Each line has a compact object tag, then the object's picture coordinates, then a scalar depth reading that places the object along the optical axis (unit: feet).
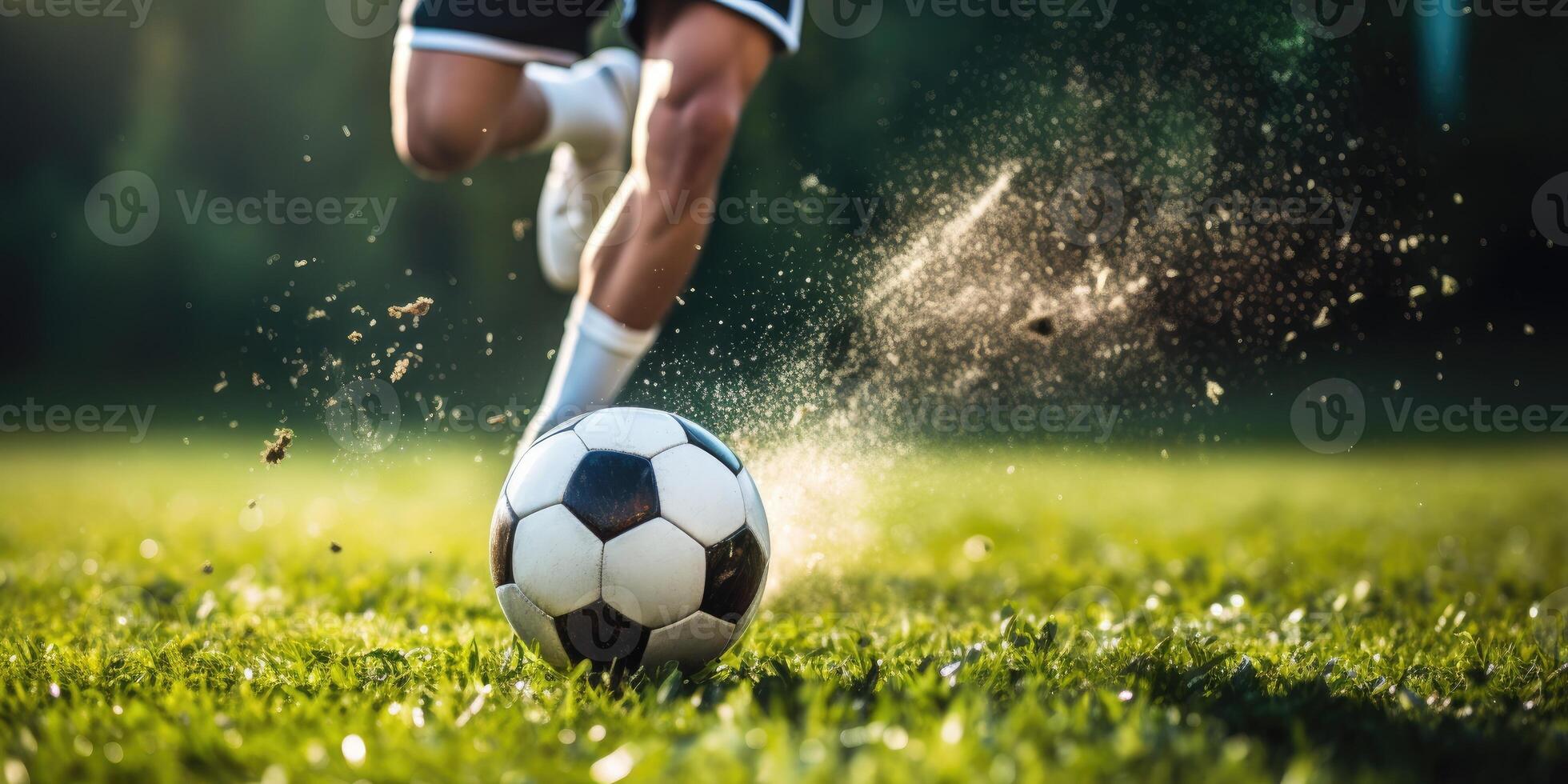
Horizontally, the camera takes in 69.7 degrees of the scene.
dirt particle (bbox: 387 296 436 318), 8.28
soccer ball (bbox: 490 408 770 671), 6.01
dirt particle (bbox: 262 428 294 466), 8.13
